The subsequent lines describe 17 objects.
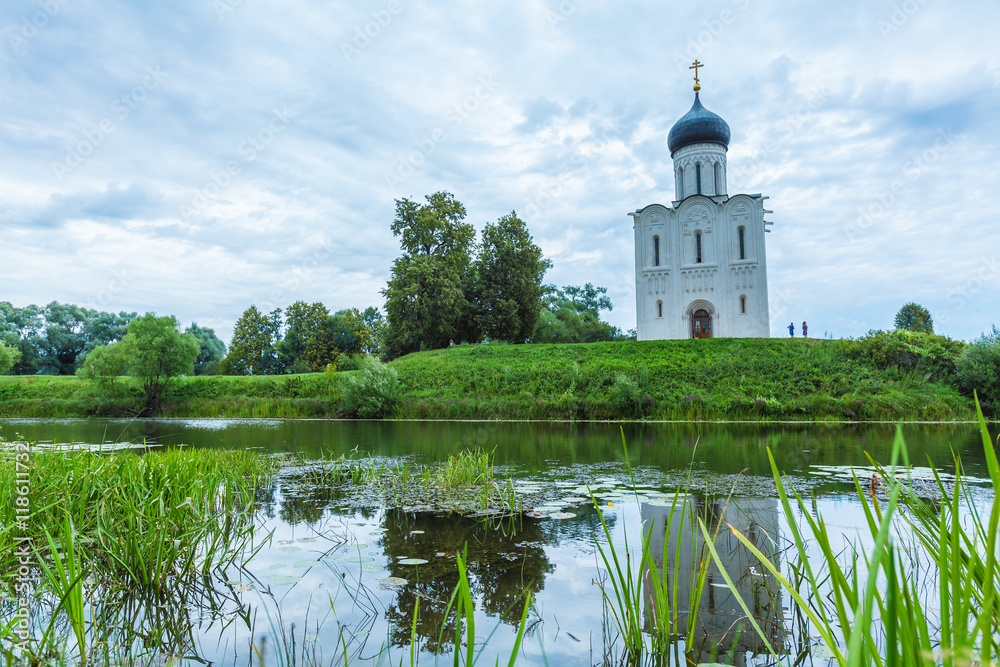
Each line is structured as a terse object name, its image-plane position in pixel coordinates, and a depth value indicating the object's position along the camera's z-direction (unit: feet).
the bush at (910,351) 70.38
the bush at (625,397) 64.80
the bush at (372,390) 74.49
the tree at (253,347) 167.12
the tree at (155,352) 88.79
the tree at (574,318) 162.50
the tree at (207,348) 218.54
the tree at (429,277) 120.06
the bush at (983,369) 61.82
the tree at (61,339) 178.06
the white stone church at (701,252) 110.52
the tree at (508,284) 129.39
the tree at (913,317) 181.47
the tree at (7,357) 115.55
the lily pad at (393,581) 12.23
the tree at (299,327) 165.68
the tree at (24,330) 170.71
